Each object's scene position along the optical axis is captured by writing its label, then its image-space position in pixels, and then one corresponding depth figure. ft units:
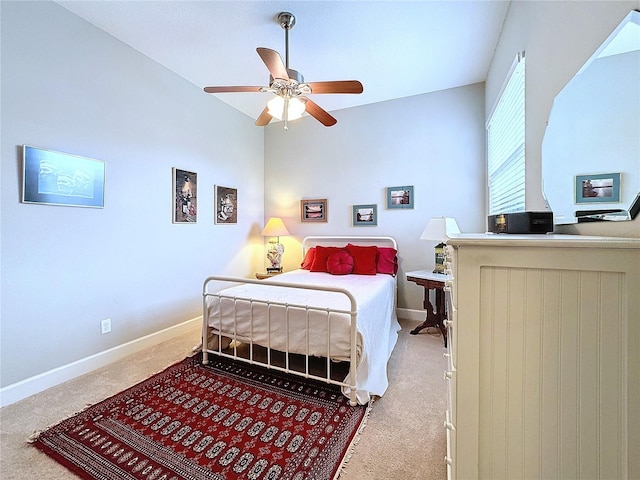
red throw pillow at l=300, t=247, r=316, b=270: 12.41
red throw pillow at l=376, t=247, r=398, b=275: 11.26
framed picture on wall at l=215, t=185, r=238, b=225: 12.00
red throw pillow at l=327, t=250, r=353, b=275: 11.10
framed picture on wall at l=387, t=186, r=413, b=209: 11.75
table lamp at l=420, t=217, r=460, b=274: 9.16
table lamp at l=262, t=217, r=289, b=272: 13.20
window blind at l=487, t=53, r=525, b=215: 6.44
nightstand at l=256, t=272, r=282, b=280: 12.66
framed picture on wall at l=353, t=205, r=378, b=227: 12.39
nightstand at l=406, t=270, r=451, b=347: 9.58
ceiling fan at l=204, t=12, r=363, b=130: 6.36
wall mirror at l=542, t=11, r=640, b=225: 2.73
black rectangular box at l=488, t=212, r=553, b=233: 3.84
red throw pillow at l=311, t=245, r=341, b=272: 11.84
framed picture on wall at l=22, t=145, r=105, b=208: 6.46
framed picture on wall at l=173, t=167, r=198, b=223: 10.13
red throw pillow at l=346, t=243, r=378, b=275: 11.13
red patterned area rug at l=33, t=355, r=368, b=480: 4.51
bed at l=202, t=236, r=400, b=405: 6.19
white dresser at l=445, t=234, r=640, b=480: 2.46
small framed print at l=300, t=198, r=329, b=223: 13.32
